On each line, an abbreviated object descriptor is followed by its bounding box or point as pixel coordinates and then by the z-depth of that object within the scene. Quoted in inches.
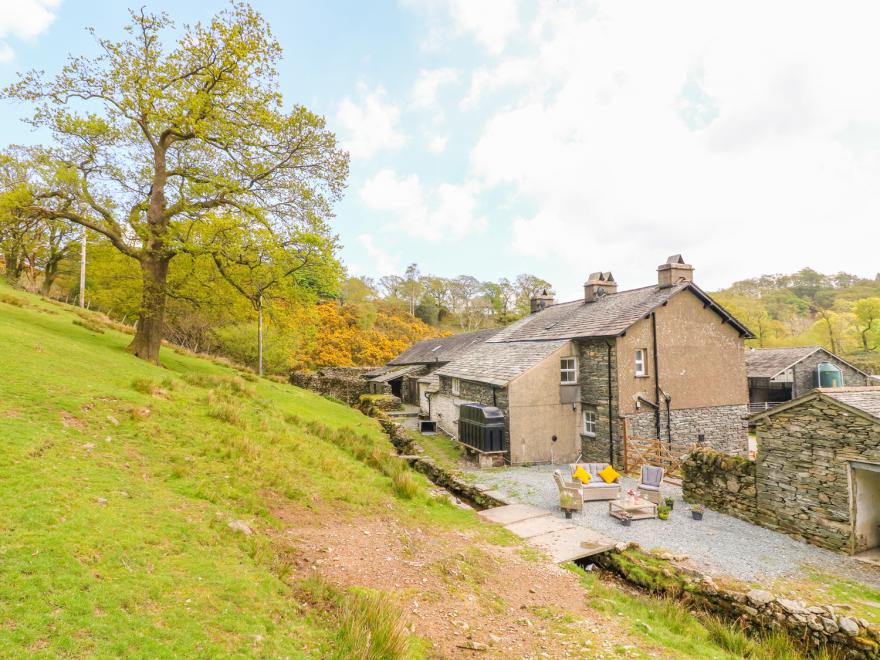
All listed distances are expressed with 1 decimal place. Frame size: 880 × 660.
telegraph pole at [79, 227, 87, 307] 1293.6
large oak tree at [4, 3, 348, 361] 613.0
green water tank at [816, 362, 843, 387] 1434.5
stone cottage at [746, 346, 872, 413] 1445.6
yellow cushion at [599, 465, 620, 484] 573.0
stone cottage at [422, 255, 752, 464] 782.5
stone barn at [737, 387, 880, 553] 429.4
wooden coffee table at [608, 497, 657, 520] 524.4
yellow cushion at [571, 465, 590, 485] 552.1
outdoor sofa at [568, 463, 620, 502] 589.6
